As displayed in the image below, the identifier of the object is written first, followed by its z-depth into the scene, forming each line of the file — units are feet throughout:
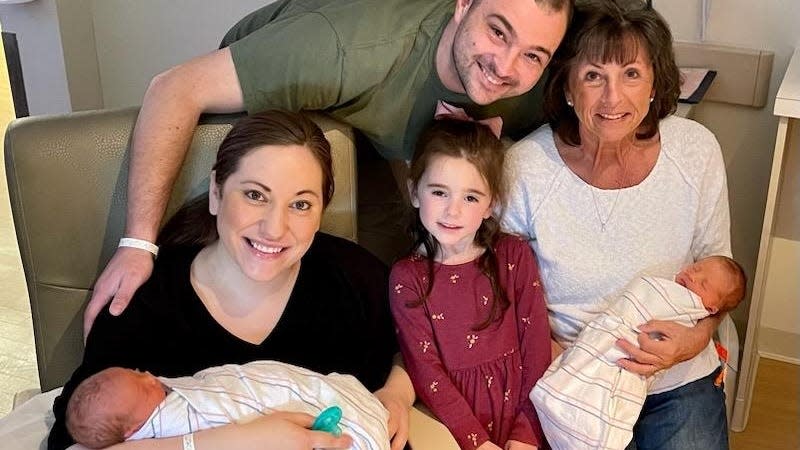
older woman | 5.40
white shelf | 6.07
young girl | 5.02
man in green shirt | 5.11
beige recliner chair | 5.15
